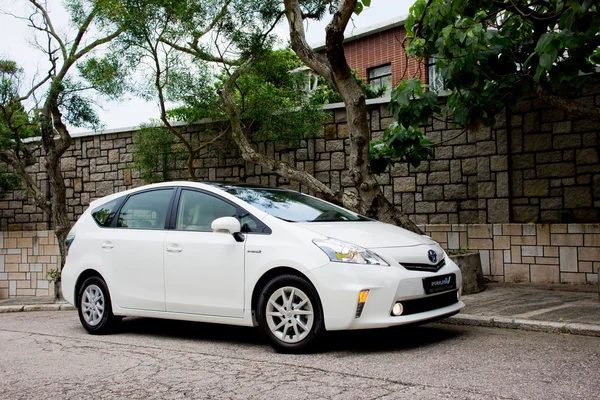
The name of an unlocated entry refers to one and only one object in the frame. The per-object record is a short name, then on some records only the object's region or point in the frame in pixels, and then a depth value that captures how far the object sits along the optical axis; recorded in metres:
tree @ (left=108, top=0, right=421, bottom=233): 9.24
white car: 5.56
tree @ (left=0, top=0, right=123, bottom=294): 12.74
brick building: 23.58
